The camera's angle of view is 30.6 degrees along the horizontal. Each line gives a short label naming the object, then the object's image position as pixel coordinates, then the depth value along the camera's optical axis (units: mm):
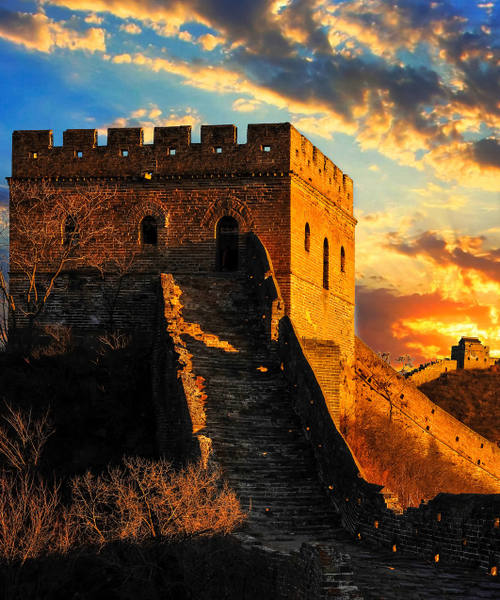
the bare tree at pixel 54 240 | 28719
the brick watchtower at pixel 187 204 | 27875
